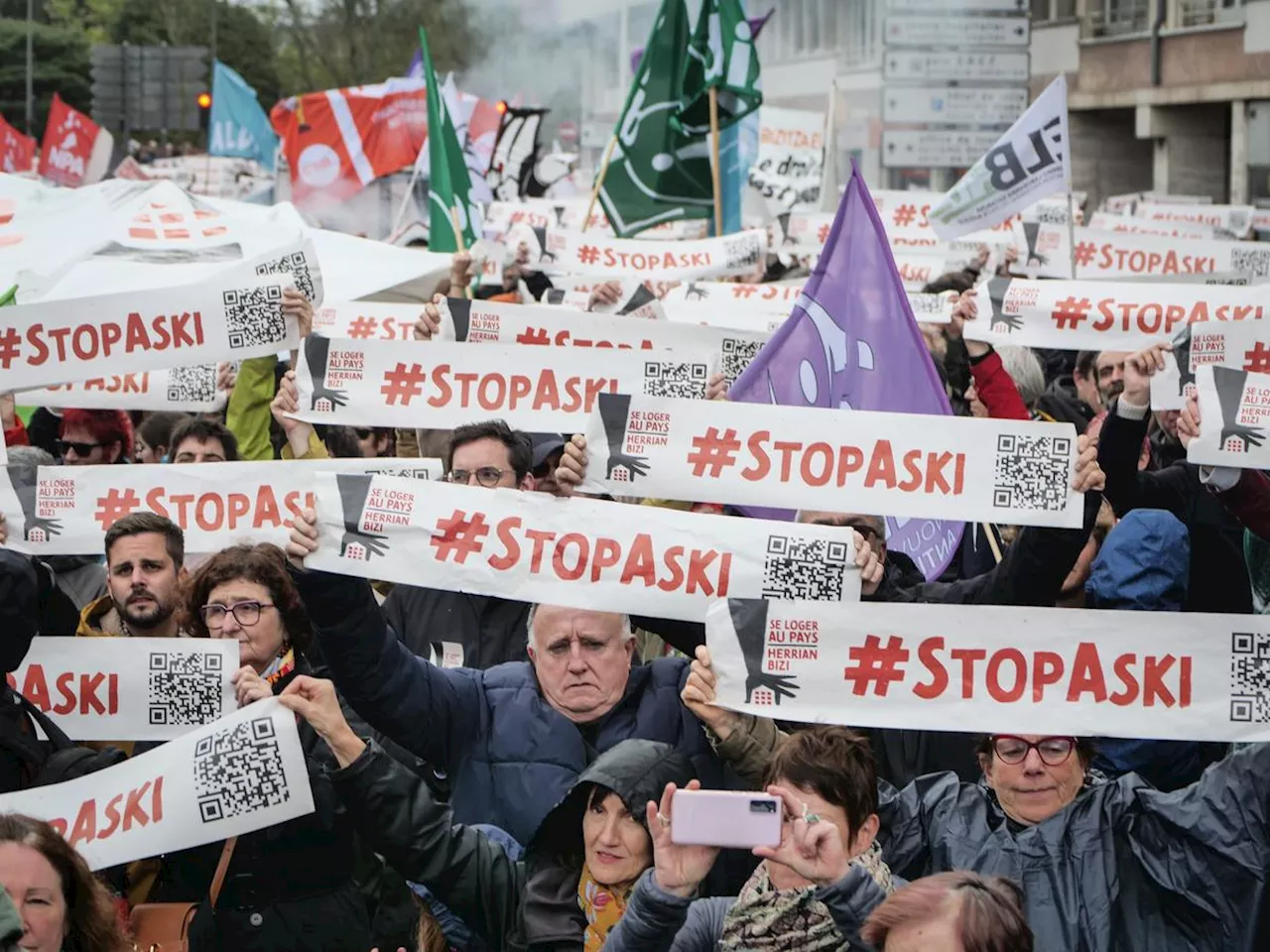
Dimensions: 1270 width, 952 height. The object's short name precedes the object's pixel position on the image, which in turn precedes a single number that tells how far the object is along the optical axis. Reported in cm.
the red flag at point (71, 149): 2295
